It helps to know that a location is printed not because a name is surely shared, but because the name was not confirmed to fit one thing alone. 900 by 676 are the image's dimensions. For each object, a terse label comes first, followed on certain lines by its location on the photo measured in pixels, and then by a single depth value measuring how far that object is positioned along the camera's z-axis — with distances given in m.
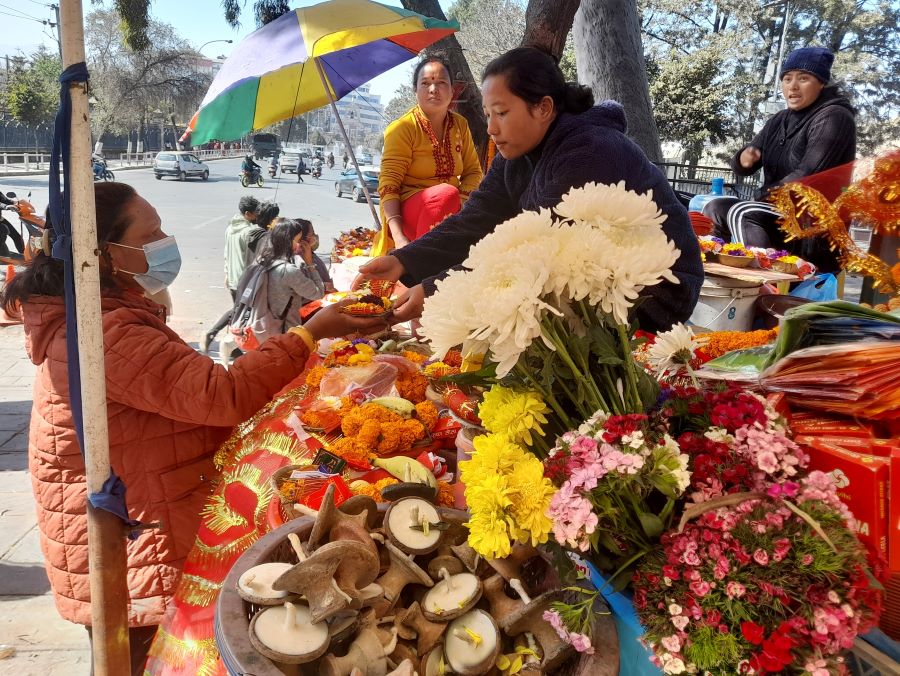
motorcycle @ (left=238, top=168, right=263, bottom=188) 12.94
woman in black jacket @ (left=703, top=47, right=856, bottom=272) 3.97
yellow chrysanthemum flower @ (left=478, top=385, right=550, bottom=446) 1.02
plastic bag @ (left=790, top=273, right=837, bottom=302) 4.38
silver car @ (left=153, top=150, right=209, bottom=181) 29.08
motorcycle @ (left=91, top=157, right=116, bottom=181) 21.14
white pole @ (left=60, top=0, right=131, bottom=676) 1.18
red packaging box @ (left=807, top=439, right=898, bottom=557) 0.92
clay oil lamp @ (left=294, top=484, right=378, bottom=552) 1.20
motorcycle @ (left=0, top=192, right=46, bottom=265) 8.38
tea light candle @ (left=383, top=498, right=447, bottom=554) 1.21
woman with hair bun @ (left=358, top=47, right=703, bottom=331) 1.90
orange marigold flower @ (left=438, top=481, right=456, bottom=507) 1.57
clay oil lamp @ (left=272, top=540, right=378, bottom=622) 1.04
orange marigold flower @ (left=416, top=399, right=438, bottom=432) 1.99
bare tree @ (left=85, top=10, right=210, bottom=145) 36.38
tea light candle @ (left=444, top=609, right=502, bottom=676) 1.05
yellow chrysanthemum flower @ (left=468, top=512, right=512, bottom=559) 0.96
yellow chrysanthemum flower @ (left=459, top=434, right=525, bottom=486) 0.99
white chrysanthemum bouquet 0.92
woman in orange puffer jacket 1.75
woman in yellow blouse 3.96
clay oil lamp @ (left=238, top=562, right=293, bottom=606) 1.05
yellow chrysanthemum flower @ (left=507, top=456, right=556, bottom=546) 0.95
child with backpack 5.07
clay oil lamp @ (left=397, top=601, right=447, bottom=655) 1.11
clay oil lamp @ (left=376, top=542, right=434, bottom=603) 1.16
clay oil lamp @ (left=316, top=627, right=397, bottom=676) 1.03
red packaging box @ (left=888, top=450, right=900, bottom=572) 0.90
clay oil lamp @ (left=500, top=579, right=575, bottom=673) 1.02
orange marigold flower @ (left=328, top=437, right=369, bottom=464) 1.76
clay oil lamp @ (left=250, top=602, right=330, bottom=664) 0.98
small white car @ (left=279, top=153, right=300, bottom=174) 30.95
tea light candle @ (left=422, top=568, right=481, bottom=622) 1.11
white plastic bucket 3.89
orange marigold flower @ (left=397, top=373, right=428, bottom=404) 2.20
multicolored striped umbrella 3.53
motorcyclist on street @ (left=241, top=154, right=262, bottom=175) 14.88
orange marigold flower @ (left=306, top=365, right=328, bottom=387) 2.34
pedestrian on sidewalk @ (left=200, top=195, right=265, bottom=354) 6.38
